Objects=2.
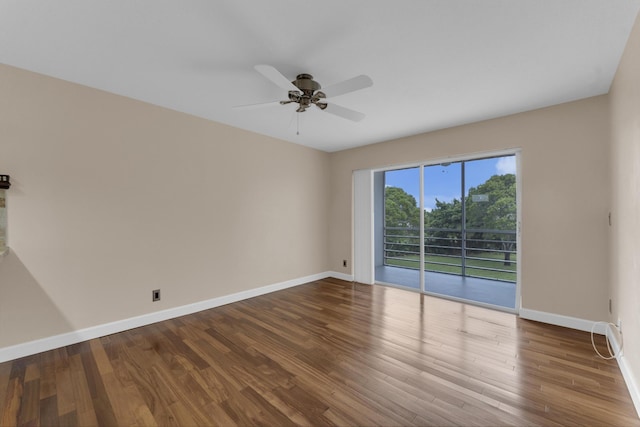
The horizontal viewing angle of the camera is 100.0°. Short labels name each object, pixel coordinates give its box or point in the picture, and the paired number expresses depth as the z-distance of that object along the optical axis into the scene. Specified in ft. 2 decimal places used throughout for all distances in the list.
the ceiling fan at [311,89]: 6.14
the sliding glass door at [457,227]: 14.90
